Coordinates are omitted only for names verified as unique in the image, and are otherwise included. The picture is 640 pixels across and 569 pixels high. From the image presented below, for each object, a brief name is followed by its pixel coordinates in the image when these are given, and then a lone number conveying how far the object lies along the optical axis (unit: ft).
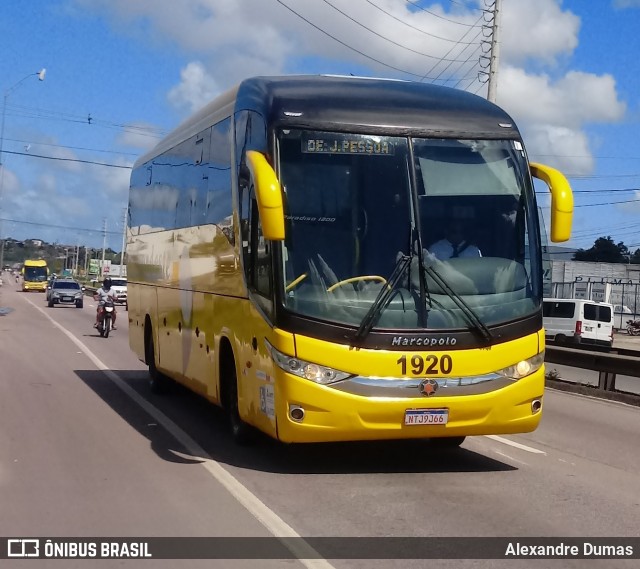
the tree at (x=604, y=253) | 343.67
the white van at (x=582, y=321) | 120.57
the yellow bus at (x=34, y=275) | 284.20
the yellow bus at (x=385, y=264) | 28.09
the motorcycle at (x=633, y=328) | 171.73
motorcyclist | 95.66
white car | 206.18
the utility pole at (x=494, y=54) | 94.07
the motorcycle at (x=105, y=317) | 94.43
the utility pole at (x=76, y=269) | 619.59
